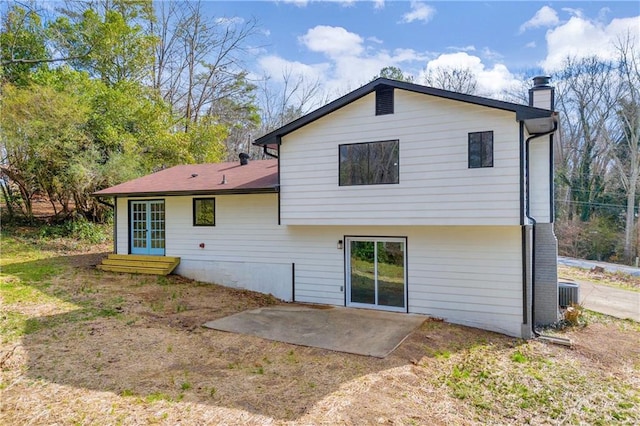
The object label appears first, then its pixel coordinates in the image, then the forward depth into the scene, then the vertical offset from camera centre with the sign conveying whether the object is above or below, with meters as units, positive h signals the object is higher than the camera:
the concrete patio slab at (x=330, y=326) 6.50 -2.35
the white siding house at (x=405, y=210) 7.58 -0.02
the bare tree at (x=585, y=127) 27.56 +6.32
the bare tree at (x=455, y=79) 27.97 +9.89
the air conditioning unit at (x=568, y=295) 10.27 -2.37
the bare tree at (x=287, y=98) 28.52 +8.70
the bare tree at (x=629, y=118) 24.66 +6.20
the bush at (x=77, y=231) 16.00 -0.89
